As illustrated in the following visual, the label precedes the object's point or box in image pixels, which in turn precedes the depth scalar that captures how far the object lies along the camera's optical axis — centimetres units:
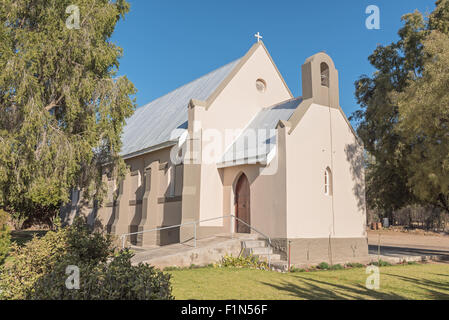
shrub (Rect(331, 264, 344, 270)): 1518
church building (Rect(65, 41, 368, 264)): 1579
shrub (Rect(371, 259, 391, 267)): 1636
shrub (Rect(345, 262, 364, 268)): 1608
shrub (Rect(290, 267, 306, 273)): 1434
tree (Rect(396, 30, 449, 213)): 1570
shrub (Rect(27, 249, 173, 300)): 543
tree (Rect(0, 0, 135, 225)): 1257
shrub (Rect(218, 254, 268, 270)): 1386
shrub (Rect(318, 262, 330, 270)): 1507
